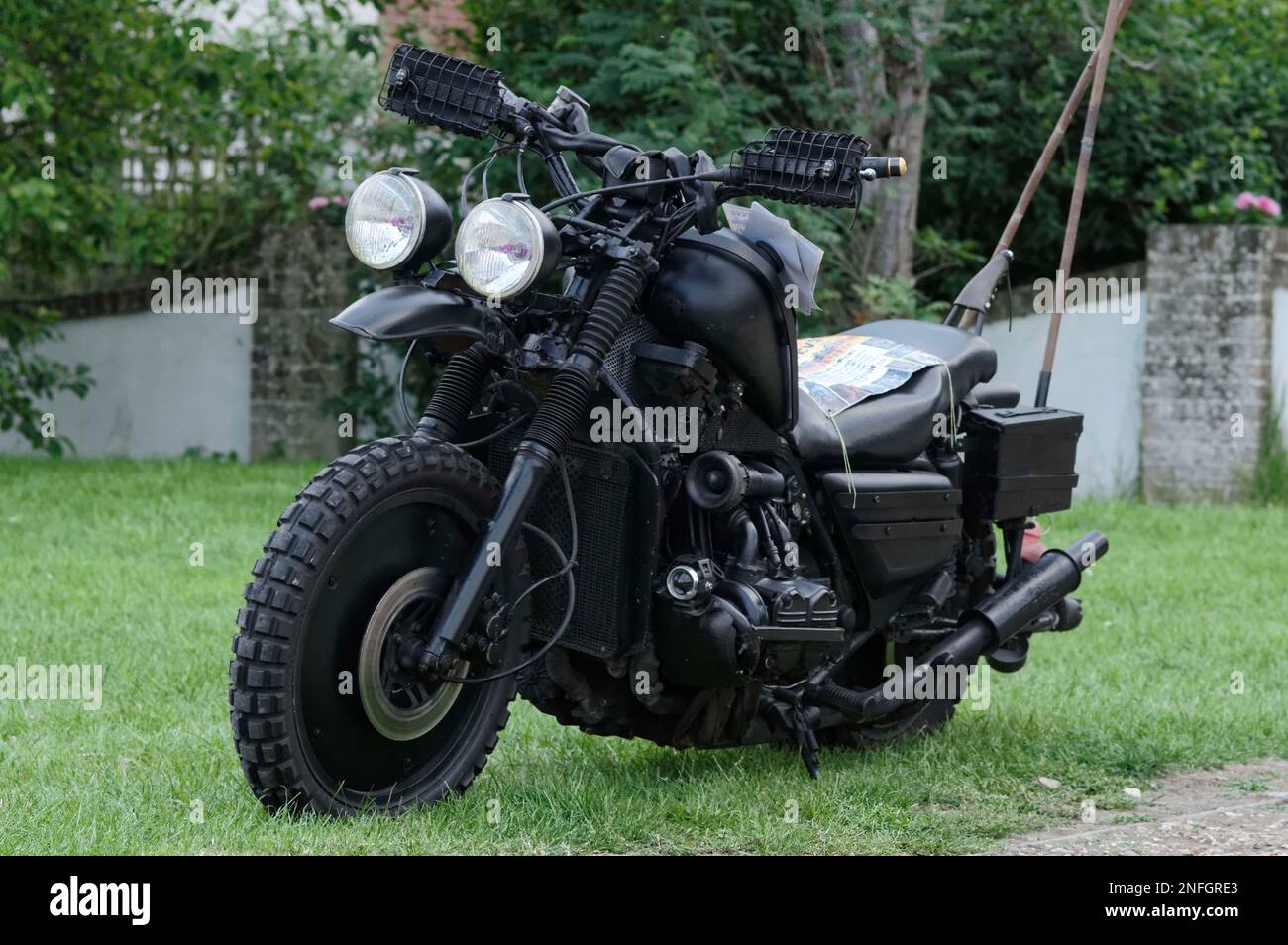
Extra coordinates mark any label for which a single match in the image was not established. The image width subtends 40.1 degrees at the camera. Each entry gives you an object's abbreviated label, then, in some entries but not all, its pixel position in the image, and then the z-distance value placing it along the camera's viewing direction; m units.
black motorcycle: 3.54
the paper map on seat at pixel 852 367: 4.45
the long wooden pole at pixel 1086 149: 4.80
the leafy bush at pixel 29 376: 11.12
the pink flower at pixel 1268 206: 10.77
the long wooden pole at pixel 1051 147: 4.96
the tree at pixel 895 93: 10.29
